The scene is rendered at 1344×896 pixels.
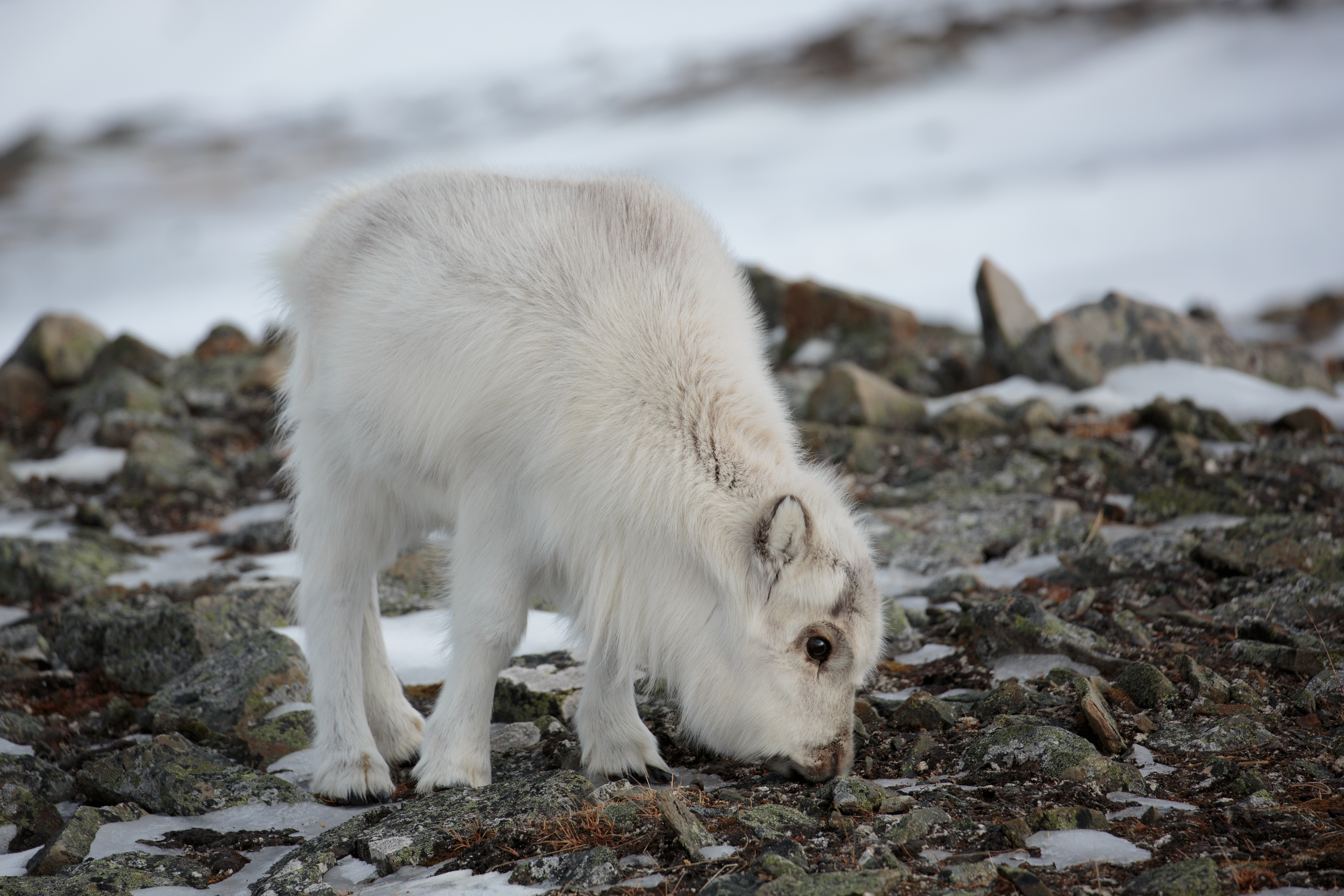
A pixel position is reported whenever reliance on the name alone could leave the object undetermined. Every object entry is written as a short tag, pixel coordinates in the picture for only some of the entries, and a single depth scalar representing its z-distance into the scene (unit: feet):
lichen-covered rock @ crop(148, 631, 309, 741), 36.76
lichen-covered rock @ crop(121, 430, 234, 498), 65.87
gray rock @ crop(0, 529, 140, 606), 50.52
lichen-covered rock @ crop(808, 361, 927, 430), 67.77
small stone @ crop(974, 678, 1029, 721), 32.94
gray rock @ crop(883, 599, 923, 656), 40.11
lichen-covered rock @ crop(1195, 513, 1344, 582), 41.93
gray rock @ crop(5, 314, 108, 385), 88.33
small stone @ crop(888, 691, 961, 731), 32.68
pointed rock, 74.02
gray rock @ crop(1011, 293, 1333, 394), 71.15
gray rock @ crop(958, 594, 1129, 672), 36.45
